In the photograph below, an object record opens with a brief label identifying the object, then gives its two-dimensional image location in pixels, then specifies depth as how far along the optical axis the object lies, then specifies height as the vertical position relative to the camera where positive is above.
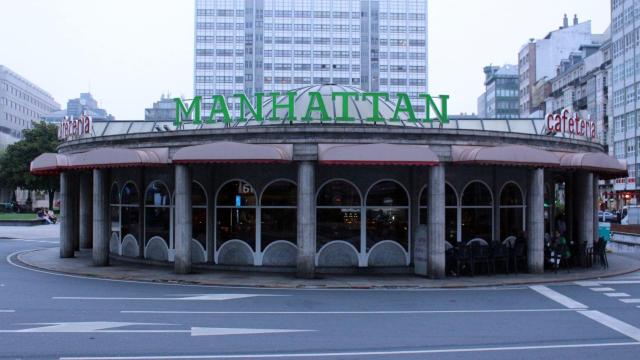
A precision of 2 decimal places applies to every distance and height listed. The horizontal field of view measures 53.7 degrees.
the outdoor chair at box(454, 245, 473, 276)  20.91 -2.04
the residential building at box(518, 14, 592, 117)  110.00 +25.54
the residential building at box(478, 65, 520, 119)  142.00 +23.12
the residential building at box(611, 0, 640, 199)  69.19 +12.59
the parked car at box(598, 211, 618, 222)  66.56 -2.36
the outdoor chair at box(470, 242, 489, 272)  21.16 -2.01
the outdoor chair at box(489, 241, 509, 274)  21.62 -2.02
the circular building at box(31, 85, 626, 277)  20.23 +0.15
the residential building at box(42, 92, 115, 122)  151.23 +19.96
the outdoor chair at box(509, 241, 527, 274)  21.92 -2.07
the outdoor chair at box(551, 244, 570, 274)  22.30 -2.28
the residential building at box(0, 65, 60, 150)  118.81 +19.07
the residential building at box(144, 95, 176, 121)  165.93 +22.99
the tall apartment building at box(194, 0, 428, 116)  132.12 +31.52
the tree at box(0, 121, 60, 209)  75.95 +4.87
